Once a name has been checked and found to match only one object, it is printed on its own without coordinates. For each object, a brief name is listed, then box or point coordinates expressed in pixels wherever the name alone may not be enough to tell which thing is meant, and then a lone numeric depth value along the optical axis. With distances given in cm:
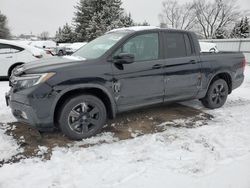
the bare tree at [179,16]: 4005
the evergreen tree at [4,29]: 3493
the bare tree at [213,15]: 3692
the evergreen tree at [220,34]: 2874
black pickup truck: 297
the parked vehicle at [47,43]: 2127
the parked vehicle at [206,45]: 1059
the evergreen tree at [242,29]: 2578
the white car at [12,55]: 689
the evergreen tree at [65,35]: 2806
